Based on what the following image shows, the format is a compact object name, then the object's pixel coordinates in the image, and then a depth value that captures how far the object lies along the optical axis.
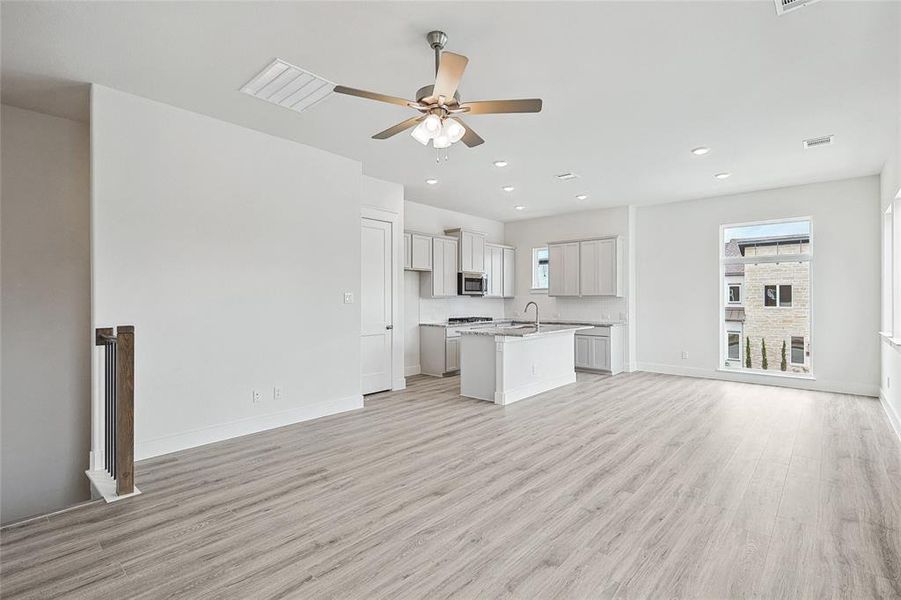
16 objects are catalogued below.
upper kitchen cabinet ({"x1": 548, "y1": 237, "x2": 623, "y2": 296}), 7.80
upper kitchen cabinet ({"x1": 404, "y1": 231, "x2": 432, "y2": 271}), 7.00
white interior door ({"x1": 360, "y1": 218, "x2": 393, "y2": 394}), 5.98
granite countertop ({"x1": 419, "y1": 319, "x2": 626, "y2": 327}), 7.65
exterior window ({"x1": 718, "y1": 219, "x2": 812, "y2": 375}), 6.45
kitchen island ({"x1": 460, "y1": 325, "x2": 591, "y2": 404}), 5.52
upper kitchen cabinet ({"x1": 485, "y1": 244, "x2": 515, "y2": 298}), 8.62
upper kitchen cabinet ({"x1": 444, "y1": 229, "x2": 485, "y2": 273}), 7.89
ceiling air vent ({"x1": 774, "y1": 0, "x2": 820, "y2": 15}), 2.44
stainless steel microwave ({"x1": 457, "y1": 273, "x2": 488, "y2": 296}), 7.88
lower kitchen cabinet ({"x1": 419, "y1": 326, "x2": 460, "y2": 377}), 7.29
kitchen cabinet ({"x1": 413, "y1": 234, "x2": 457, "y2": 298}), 7.39
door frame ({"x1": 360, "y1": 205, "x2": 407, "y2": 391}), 6.31
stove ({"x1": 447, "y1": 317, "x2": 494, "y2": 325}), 7.89
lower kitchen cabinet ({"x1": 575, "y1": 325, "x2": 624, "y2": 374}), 7.57
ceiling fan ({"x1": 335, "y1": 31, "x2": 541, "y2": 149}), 2.52
